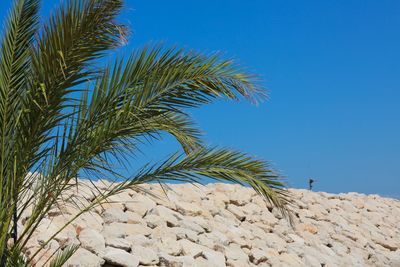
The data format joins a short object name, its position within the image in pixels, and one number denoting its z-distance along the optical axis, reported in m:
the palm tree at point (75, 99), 5.57
